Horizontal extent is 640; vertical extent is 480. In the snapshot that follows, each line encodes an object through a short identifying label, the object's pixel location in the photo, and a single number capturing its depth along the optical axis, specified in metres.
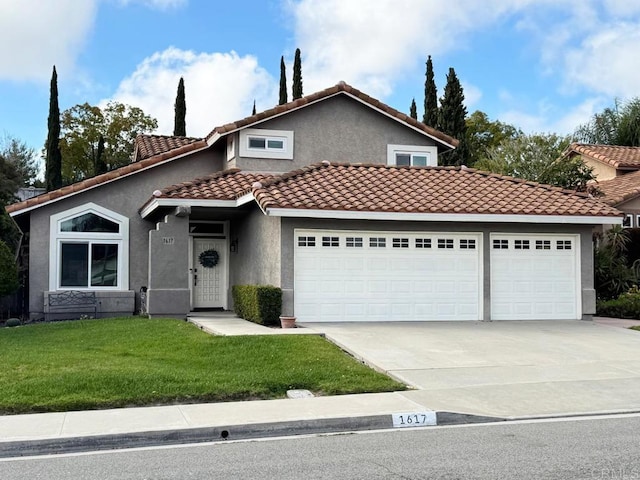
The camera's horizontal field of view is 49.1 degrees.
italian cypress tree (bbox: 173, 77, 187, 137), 37.00
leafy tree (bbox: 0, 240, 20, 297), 18.83
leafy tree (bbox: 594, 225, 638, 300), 22.33
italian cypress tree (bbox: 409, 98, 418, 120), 45.39
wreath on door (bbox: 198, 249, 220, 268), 21.04
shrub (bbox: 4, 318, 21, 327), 19.00
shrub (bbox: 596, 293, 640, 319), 20.22
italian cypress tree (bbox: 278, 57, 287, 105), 43.47
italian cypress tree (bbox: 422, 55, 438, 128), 37.40
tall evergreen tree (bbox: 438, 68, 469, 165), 35.94
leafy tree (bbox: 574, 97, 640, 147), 42.53
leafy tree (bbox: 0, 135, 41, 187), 50.78
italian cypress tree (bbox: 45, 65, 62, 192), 36.53
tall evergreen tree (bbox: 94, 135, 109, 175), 38.03
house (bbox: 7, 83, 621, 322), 16.77
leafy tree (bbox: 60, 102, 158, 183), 48.50
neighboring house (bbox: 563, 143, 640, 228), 26.97
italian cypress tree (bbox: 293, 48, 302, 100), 41.88
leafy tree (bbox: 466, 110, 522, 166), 50.31
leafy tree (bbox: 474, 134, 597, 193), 26.11
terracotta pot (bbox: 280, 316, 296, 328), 15.52
